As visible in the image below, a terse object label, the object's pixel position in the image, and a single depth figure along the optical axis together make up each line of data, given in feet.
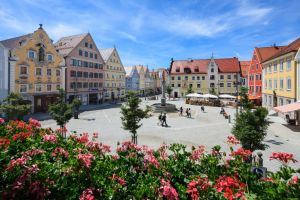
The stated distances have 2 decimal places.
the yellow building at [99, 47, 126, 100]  197.36
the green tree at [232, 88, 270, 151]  41.91
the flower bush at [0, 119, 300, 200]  12.39
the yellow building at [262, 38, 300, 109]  85.92
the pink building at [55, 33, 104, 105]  145.89
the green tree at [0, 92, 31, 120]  67.87
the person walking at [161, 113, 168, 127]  81.10
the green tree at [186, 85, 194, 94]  208.23
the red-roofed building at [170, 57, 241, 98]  219.82
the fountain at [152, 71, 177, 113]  120.06
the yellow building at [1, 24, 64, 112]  107.34
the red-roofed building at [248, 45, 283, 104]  146.72
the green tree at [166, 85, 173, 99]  226.79
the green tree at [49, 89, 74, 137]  61.67
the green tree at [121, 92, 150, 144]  53.42
